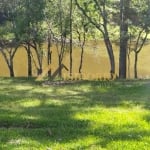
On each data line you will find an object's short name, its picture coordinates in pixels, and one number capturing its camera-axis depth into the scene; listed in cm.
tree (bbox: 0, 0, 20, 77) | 3117
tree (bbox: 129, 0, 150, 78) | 2606
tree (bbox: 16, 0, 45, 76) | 2748
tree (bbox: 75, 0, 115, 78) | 2337
